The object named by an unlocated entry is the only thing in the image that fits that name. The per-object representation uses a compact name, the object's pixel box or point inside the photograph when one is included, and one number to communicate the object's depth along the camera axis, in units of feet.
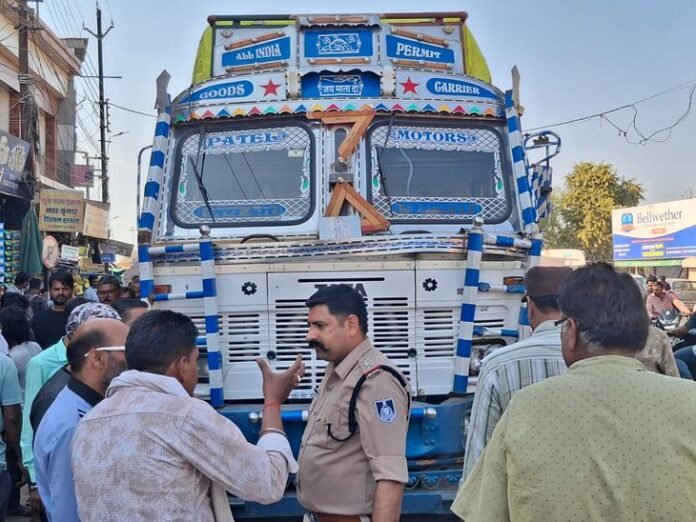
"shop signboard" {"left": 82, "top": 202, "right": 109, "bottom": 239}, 65.05
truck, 14.94
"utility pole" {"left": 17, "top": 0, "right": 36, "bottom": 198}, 53.31
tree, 129.08
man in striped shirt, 8.54
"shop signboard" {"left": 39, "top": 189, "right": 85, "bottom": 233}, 56.85
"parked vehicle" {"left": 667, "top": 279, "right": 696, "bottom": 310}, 69.82
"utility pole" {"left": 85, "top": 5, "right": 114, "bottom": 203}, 85.15
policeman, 8.96
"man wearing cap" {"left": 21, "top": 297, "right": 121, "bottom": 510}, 11.80
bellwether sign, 105.29
